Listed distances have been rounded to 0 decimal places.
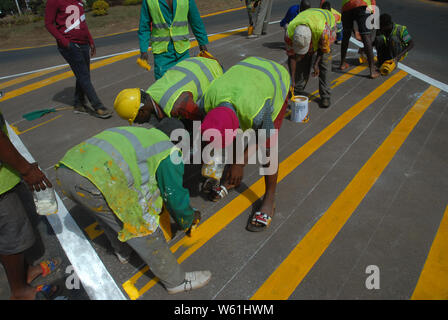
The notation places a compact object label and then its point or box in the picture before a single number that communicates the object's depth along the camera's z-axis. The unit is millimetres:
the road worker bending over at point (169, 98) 2779
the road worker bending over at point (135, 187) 1888
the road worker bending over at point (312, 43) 4125
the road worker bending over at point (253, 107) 2223
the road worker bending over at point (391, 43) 6035
